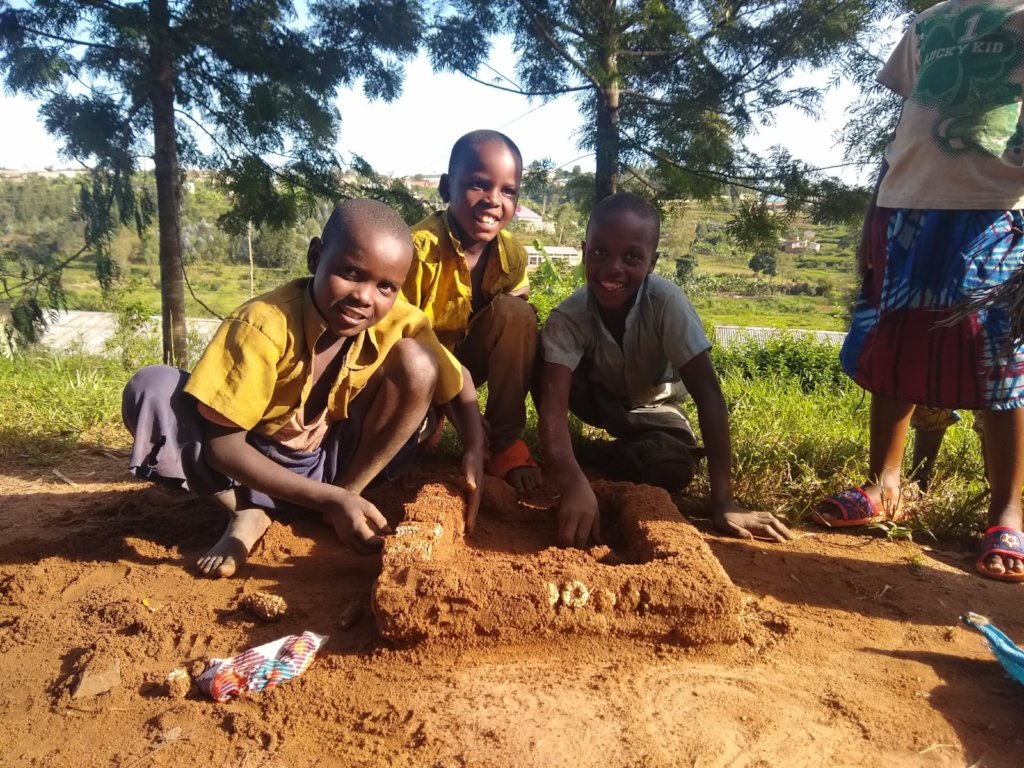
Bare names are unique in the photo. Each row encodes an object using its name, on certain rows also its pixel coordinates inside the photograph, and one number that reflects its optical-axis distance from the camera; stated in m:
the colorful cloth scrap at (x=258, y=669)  1.51
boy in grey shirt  2.36
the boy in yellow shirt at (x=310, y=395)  2.00
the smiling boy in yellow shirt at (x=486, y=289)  2.67
